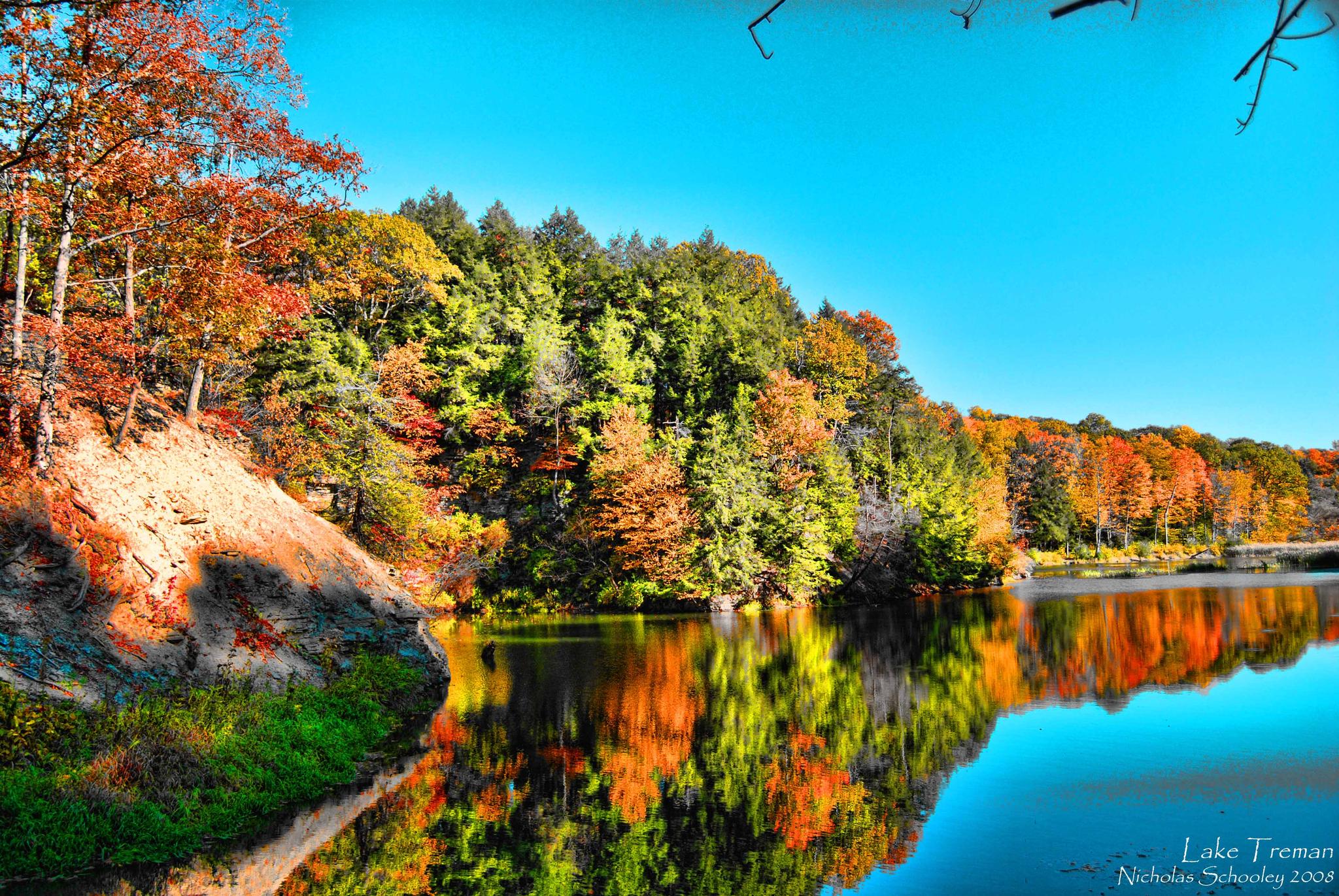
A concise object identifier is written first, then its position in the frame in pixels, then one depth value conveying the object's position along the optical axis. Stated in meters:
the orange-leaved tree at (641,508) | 35.19
